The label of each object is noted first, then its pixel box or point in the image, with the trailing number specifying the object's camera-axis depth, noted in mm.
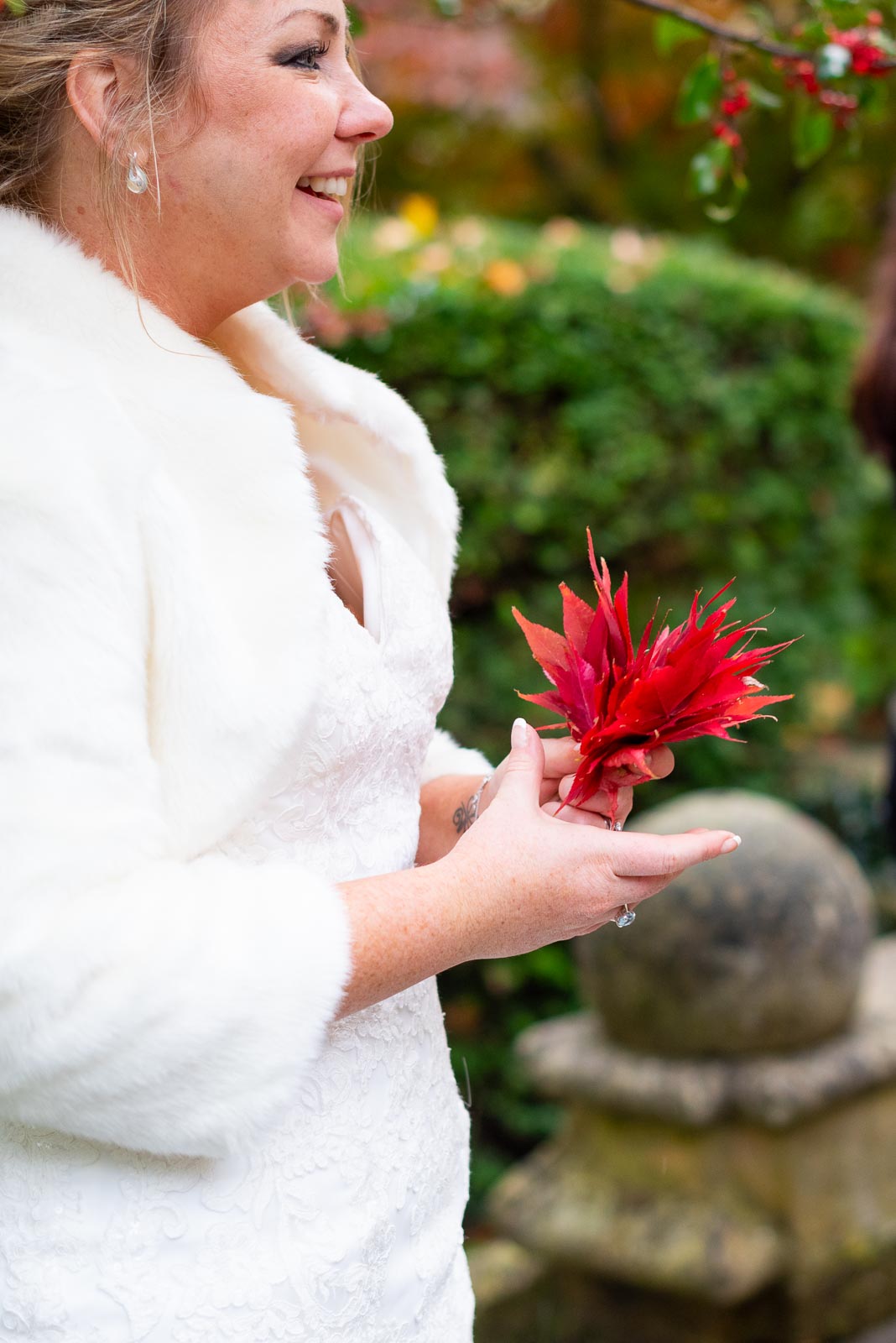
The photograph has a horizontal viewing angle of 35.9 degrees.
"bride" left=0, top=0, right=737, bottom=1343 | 1254
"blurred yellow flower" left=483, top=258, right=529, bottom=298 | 4480
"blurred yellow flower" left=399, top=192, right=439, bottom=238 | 4812
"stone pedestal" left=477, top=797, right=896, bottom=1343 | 3582
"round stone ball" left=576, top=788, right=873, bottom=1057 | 3676
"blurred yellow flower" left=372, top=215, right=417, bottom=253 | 4715
